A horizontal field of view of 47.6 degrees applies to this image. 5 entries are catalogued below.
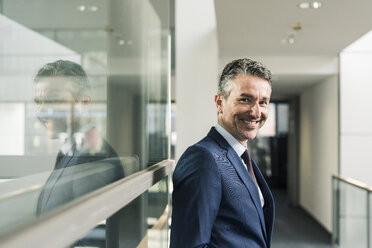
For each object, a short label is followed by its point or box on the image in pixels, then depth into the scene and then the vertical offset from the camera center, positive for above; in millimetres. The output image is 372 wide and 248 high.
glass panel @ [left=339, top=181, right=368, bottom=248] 5180 -1272
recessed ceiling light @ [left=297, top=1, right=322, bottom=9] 4421 +1231
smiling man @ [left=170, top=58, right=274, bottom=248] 1421 -213
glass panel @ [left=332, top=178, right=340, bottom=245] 6242 -1363
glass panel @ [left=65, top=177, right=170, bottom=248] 1117 -419
